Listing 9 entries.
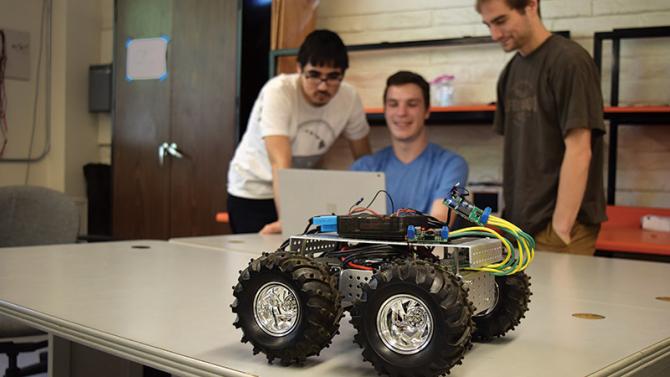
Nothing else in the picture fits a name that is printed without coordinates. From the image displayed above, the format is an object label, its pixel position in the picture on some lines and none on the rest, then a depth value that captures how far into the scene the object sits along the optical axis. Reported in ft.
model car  2.34
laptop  6.10
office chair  8.16
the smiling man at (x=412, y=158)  7.54
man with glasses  7.97
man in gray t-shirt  6.66
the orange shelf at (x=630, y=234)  7.45
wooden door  11.56
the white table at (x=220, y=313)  2.71
